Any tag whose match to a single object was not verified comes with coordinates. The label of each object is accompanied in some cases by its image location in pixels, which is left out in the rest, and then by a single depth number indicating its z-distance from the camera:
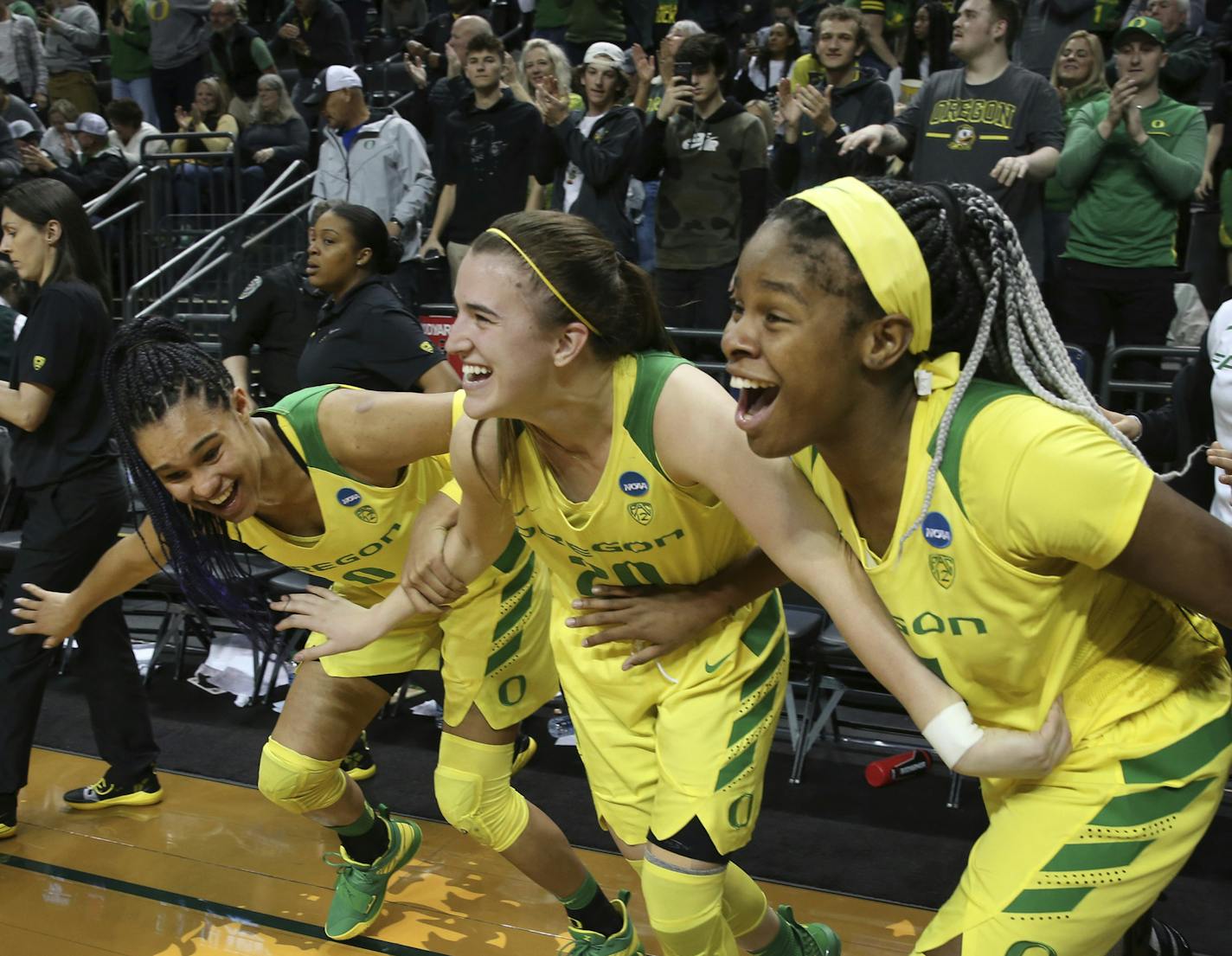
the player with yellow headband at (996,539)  1.92
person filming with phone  5.93
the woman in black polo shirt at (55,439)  4.24
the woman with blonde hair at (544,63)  7.12
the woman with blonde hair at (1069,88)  6.04
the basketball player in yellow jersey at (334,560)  2.99
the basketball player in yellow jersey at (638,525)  2.42
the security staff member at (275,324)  5.53
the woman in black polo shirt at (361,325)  4.65
